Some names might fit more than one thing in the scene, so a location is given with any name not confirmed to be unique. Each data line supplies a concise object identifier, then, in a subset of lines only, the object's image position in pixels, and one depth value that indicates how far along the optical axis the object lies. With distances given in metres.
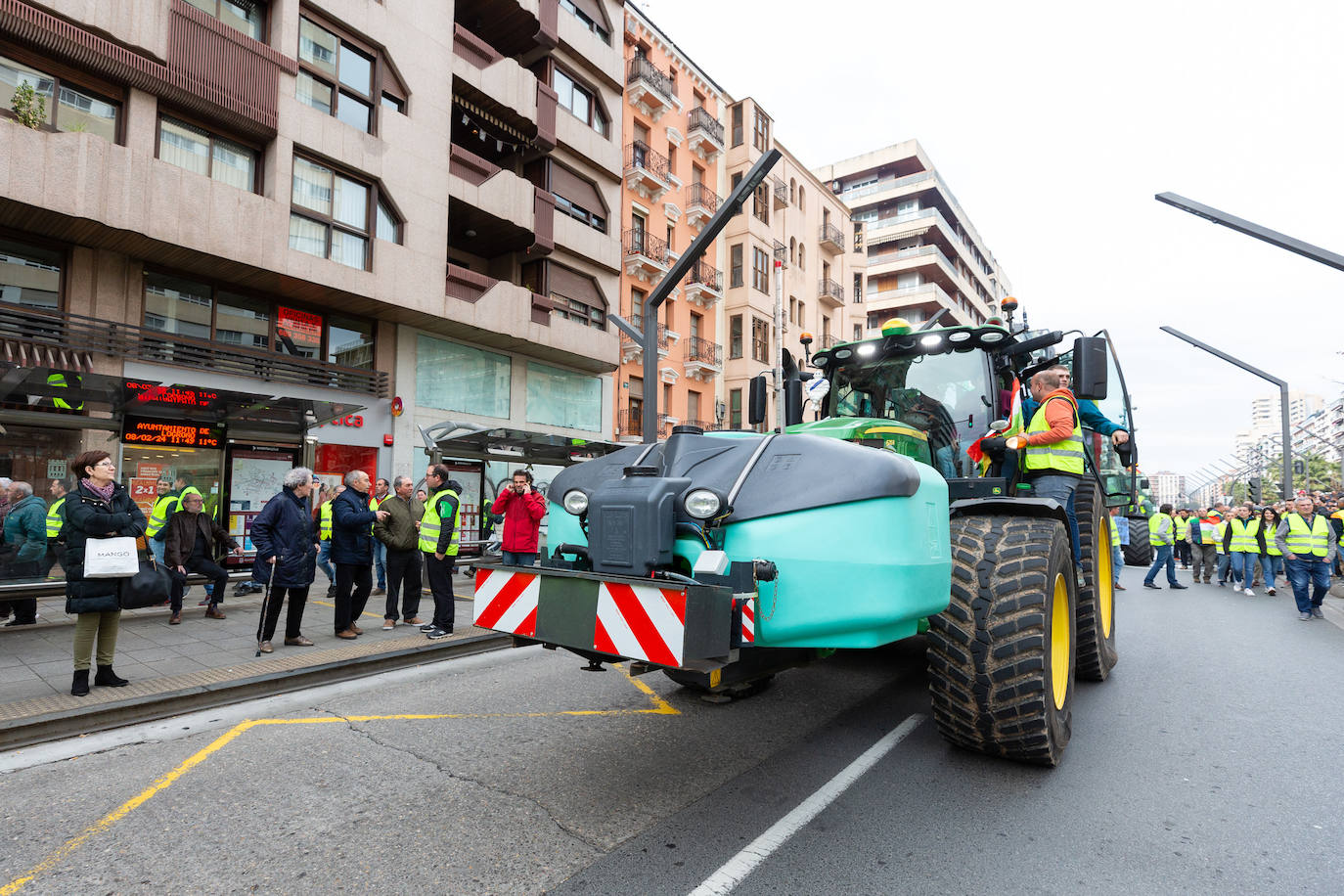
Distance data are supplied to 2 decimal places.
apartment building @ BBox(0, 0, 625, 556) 11.55
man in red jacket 7.63
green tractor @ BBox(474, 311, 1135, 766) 2.89
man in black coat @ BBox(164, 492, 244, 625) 8.55
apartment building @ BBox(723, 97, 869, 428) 30.64
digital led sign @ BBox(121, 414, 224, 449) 12.25
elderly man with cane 6.93
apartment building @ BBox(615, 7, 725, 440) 25.92
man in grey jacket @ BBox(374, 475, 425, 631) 8.20
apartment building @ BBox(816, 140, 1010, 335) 50.38
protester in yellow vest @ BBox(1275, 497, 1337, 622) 10.58
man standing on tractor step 4.85
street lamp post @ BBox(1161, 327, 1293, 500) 18.64
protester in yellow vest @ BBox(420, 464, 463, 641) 7.94
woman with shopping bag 5.31
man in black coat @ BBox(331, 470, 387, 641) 7.50
